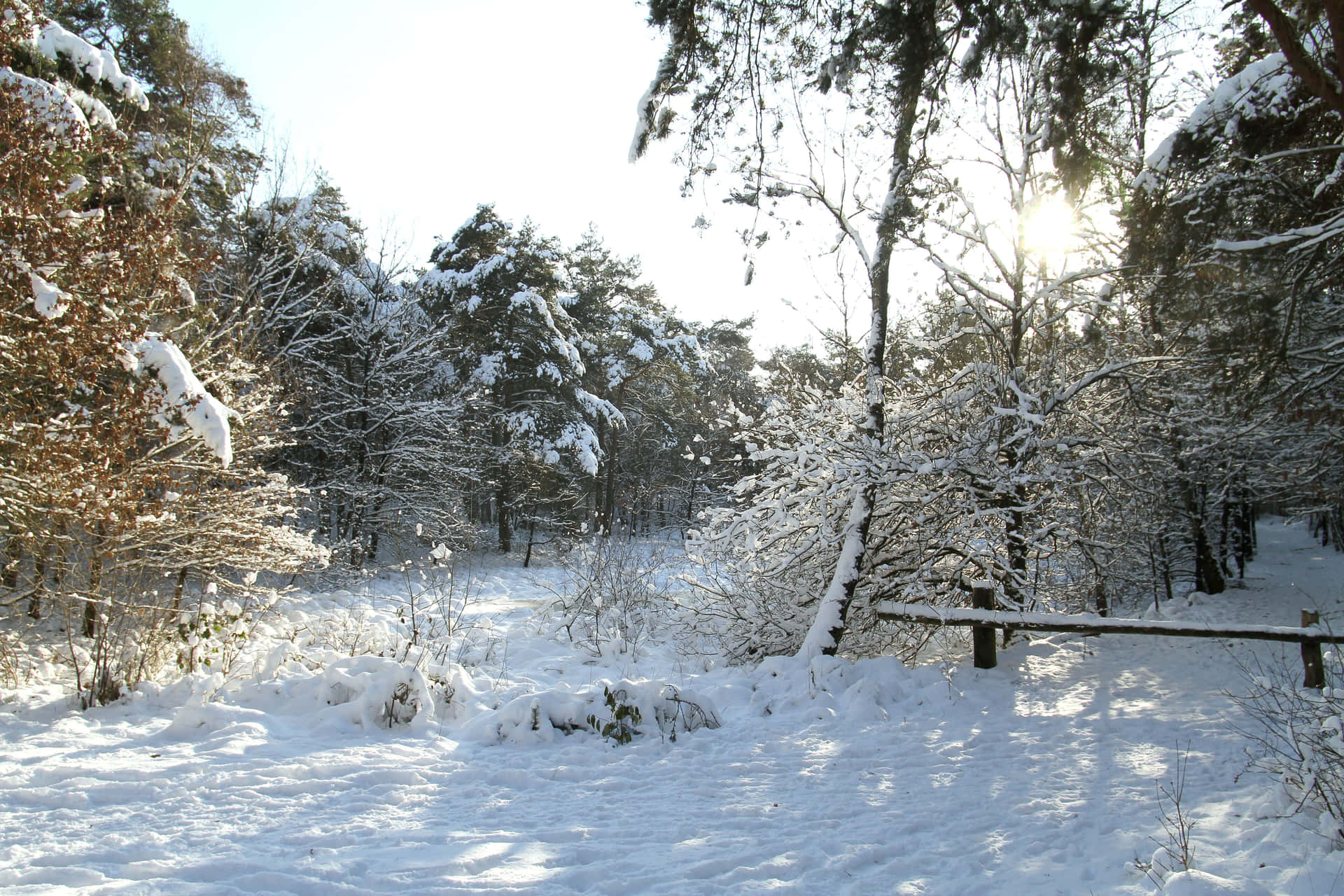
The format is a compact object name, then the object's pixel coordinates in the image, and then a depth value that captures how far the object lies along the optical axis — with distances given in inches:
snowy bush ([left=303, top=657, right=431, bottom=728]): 187.6
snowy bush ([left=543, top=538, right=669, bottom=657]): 349.4
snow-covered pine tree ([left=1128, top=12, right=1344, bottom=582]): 203.0
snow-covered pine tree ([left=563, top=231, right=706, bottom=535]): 931.3
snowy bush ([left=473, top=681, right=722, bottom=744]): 184.1
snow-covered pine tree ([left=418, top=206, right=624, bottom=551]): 770.8
